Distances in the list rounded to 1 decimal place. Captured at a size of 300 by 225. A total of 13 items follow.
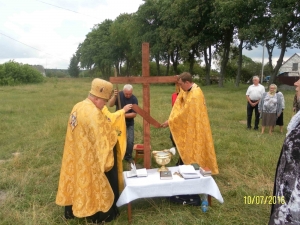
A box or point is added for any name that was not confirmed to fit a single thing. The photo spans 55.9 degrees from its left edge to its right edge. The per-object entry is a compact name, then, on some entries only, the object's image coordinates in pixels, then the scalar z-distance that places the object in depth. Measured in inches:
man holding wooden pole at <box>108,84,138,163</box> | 223.3
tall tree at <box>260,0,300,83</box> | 730.8
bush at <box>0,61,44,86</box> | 1587.1
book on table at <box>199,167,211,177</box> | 154.9
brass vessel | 163.2
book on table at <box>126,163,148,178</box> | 157.3
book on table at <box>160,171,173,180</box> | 152.3
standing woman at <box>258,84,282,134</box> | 334.3
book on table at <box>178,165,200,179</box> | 153.0
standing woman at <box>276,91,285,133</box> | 347.3
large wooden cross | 175.6
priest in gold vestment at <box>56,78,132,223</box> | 137.9
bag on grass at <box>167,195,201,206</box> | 163.3
